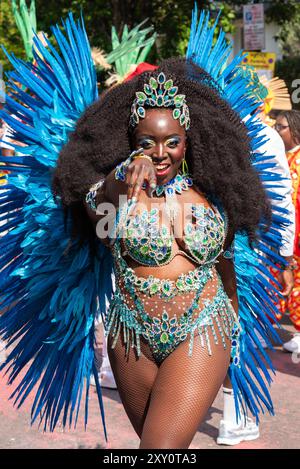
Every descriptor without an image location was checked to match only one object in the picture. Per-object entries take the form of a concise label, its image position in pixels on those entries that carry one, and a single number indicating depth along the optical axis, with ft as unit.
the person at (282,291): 13.24
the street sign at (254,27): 38.99
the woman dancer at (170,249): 8.96
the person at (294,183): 19.60
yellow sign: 37.36
